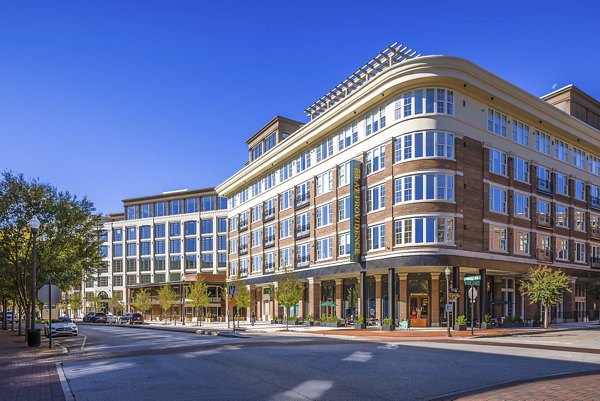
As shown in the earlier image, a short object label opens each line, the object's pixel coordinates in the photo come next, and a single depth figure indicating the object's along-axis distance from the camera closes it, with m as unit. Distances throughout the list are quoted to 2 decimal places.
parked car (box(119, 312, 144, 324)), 68.81
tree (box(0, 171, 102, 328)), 32.34
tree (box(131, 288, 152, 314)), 85.56
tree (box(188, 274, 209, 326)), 71.44
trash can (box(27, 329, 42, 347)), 26.52
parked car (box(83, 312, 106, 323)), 74.94
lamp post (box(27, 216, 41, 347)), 23.95
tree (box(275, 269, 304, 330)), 47.69
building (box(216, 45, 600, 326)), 40.88
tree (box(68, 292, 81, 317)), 112.25
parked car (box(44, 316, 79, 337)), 35.84
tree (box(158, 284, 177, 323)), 79.38
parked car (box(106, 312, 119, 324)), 75.38
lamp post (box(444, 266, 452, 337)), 33.47
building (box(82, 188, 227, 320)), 103.00
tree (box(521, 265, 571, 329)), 42.91
